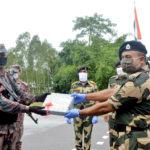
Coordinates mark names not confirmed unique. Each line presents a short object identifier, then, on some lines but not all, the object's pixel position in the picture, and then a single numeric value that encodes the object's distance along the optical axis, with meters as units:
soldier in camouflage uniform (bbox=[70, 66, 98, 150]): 5.03
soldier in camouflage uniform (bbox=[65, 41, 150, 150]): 2.27
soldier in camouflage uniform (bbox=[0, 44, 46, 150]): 2.94
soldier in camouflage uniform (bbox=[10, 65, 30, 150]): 4.56
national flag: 8.77
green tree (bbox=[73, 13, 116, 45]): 27.47
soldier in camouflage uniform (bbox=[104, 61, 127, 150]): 4.36
